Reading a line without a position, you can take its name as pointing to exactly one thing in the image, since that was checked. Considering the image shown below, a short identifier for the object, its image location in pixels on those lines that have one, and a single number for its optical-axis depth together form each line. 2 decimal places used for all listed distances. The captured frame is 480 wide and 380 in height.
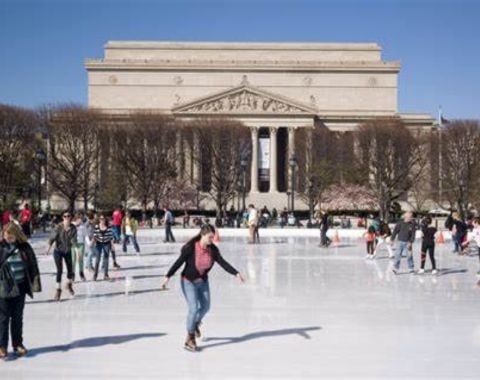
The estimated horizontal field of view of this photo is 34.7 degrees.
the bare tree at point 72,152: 58.88
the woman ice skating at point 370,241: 25.27
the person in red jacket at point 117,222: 27.76
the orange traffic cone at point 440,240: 35.74
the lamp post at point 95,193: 58.85
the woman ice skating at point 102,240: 17.97
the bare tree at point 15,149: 53.19
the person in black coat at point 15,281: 9.52
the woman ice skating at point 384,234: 24.93
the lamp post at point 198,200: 69.65
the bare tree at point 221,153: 64.12
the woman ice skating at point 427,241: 19.98
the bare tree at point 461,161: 55.44
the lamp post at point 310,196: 61.10
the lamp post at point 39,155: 41.18
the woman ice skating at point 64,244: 14.52
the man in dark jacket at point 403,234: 20.14
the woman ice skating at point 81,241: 17.97
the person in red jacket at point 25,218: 28.50
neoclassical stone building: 86.69
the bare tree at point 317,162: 65.94
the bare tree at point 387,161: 62.06
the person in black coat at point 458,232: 26.53
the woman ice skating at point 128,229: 25.57
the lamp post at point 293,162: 55.16
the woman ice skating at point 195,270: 10.03
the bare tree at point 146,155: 61.47
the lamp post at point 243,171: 52.83
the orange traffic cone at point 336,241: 35.09
